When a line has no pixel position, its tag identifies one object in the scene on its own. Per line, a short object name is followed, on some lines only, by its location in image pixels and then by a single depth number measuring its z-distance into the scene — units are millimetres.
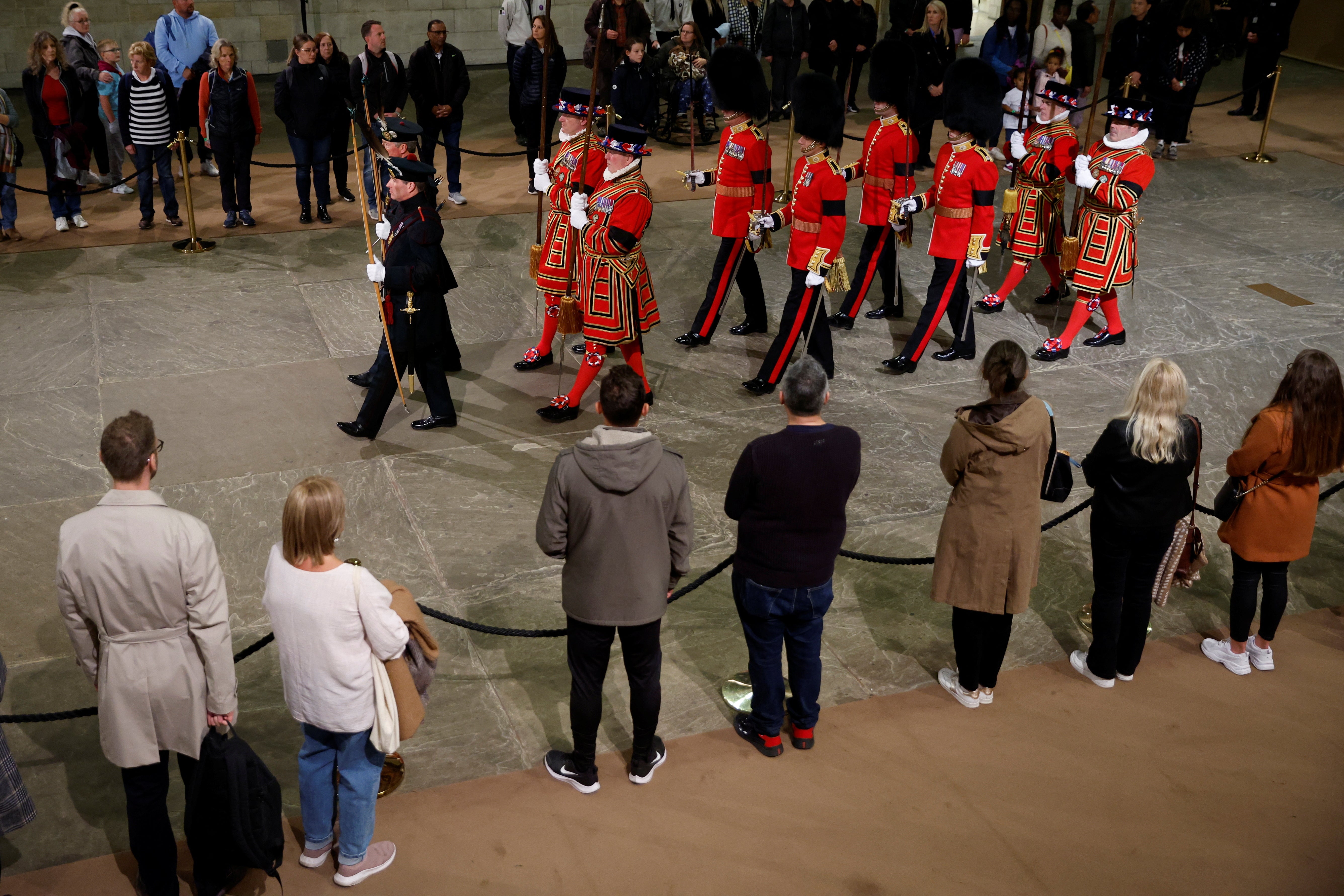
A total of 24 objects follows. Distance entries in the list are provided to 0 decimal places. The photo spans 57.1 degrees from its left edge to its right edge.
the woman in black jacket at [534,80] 10445
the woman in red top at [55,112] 8906
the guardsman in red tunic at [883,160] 7391
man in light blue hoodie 9852
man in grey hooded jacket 3686
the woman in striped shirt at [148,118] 8984
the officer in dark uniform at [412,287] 6152
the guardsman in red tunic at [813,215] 6836
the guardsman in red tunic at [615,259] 6363
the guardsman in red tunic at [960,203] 7141
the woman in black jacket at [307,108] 9133
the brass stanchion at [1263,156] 11805
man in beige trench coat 3307
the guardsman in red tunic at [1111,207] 7316
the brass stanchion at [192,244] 8969
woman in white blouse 3332
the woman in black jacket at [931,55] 11047
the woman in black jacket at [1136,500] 4199
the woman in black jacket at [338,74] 9336
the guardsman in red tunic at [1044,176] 7977
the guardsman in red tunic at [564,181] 6789
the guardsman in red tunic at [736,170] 7332
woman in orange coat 4379
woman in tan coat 4145
